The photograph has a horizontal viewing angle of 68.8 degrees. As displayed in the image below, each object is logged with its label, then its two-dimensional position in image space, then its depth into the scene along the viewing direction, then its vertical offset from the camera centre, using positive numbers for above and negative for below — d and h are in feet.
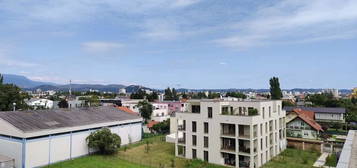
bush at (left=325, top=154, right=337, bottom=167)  103.89 -28.71
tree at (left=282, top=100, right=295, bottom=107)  265.67 -13.11
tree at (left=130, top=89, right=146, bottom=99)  346.54 -6.27
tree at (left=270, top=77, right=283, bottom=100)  245.04 +2.42
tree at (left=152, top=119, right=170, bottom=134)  170.50 -24.11
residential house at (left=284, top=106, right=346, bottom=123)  207.62 -19.07
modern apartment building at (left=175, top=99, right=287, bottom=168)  100.78 -17.10
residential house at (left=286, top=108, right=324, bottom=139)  146.81 -21.26
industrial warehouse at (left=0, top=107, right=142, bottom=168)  93.30 -16.85
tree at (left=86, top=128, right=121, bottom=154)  114.83 -22.16
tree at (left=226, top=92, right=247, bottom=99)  364.81 -5.68
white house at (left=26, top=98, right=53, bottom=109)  295.85 -13.58
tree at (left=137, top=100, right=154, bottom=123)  210.61 -15.85
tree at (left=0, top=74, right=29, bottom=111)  153.69 -4.10
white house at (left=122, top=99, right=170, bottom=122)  219.49 -16.68
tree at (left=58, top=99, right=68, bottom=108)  259.60 -13.73
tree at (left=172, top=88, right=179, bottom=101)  402.27 -7.41
